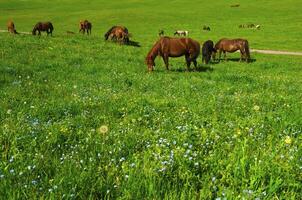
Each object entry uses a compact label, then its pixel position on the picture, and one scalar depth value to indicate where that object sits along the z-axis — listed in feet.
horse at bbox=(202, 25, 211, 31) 215.04
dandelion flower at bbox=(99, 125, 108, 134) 22.12
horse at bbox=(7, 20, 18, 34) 167.05
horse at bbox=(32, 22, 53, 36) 160.75
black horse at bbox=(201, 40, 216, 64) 107.64
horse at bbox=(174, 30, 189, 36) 206.08
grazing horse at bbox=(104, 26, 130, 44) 137.39
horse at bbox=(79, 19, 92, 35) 196.44
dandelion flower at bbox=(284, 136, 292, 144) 18.37
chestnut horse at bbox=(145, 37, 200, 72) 78.23
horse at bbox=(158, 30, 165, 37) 204.25
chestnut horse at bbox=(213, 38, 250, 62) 117.60
